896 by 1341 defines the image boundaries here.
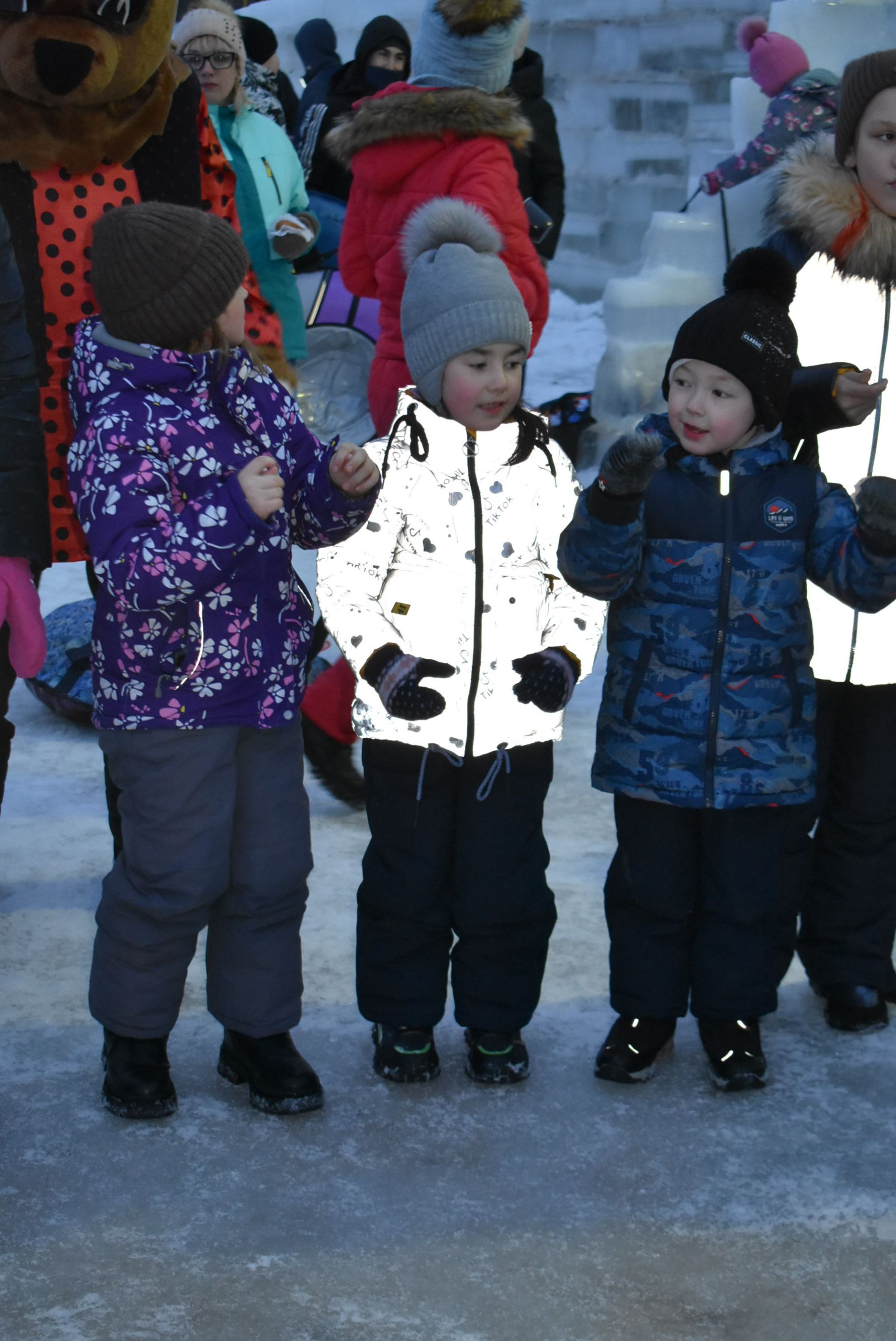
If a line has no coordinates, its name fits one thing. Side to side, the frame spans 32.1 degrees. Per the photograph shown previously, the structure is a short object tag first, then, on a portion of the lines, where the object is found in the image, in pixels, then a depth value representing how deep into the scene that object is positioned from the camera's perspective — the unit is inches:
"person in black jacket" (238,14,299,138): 280.2
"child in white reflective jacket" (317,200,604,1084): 104.5
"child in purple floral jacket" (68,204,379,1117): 93.3
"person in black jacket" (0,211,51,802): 105.4
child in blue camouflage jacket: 100.7
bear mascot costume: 105.4
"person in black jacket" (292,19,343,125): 326.3
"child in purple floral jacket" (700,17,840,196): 235.9
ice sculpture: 281.3
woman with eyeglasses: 194.7
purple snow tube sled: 268.2
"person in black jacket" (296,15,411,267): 261.4
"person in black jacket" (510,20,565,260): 256.5
